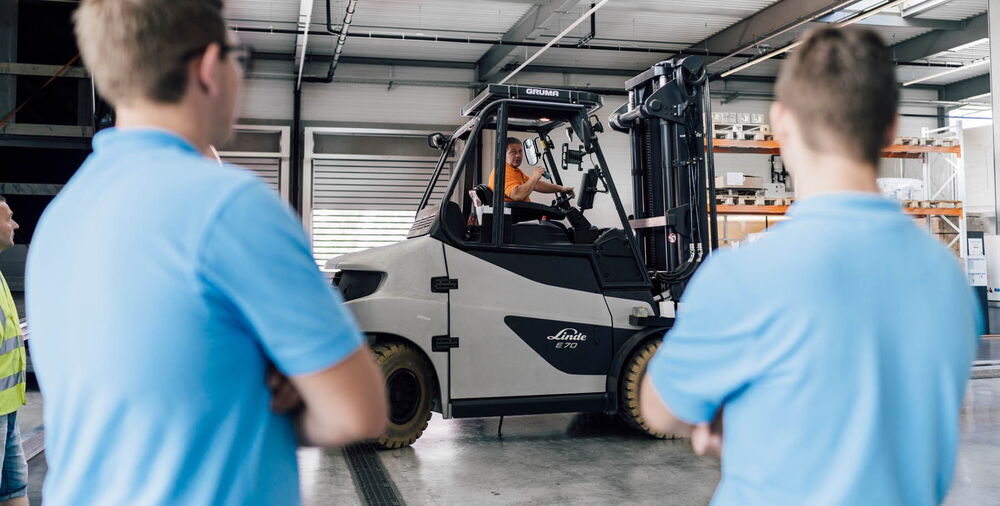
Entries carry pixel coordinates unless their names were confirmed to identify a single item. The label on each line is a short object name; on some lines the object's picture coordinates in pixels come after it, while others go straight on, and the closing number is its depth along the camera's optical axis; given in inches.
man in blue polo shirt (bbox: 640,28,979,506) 45.8
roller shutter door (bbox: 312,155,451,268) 653.9
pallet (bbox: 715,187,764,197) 579.5
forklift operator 248.7
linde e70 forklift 245.0
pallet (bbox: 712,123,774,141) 585.3
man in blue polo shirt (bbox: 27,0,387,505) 40.4
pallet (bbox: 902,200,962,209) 614.9
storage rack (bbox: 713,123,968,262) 577.0
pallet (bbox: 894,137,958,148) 623.5
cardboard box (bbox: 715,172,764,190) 567.2
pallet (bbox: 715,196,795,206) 571.5
